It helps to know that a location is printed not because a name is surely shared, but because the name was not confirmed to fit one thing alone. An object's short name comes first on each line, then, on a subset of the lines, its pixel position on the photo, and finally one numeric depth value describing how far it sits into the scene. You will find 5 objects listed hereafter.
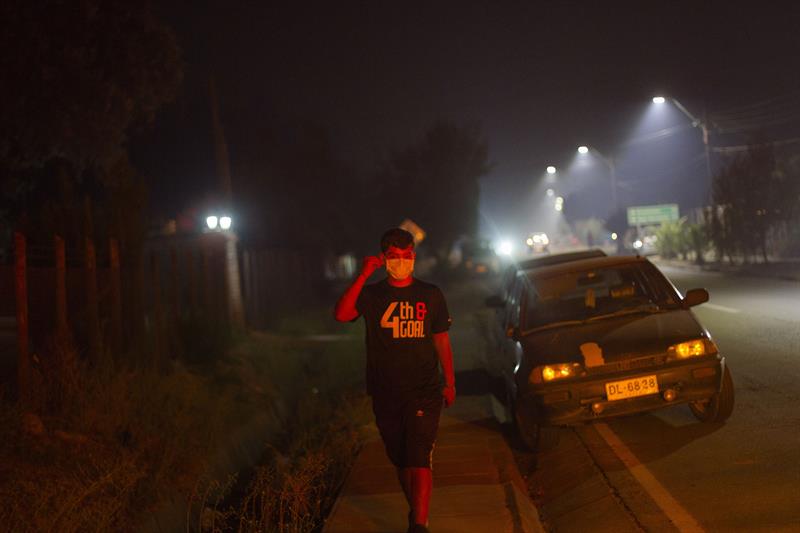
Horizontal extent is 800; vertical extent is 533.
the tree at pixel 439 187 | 47.78
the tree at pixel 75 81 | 13.24
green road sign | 61.41
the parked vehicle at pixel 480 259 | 45.53
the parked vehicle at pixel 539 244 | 60.06
